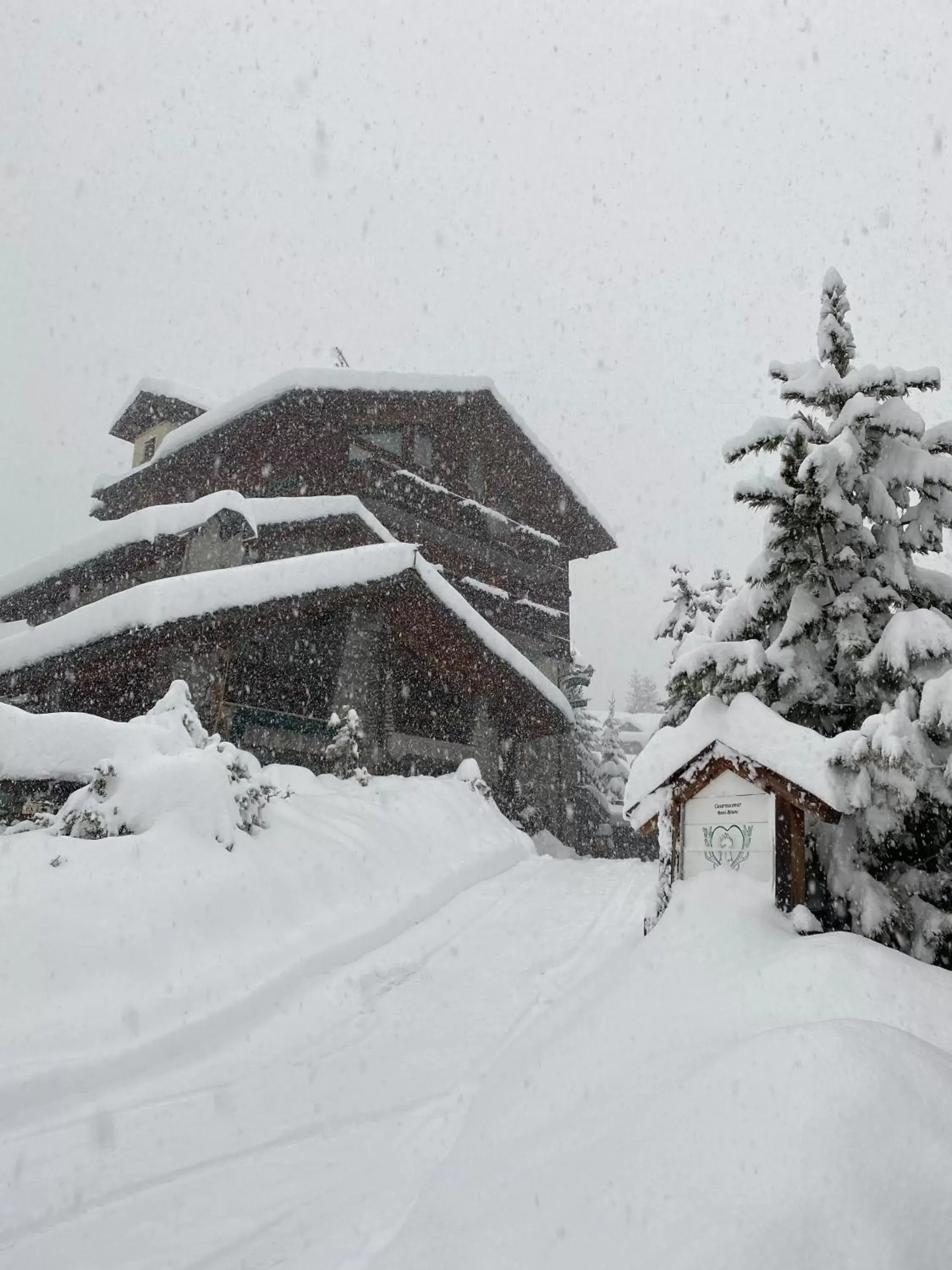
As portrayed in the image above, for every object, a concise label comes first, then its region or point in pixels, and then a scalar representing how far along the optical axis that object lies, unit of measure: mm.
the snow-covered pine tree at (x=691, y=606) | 19562
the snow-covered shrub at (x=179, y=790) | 6398
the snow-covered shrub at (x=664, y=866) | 6016
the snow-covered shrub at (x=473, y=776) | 14172
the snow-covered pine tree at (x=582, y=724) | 21922
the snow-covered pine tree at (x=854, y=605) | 5137
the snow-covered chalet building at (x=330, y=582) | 11828
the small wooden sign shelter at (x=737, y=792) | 5250
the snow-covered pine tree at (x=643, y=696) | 70688
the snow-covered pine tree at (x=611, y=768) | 23672
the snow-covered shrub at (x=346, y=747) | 11617
